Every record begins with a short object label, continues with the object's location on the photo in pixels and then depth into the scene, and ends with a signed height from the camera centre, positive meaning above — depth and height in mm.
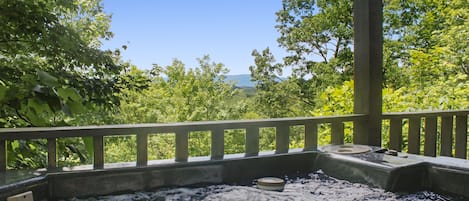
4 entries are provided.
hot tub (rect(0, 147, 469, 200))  1742 -445
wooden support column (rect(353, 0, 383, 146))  2711 +194
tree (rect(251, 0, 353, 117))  11188 +1511
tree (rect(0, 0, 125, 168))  2887 +352
